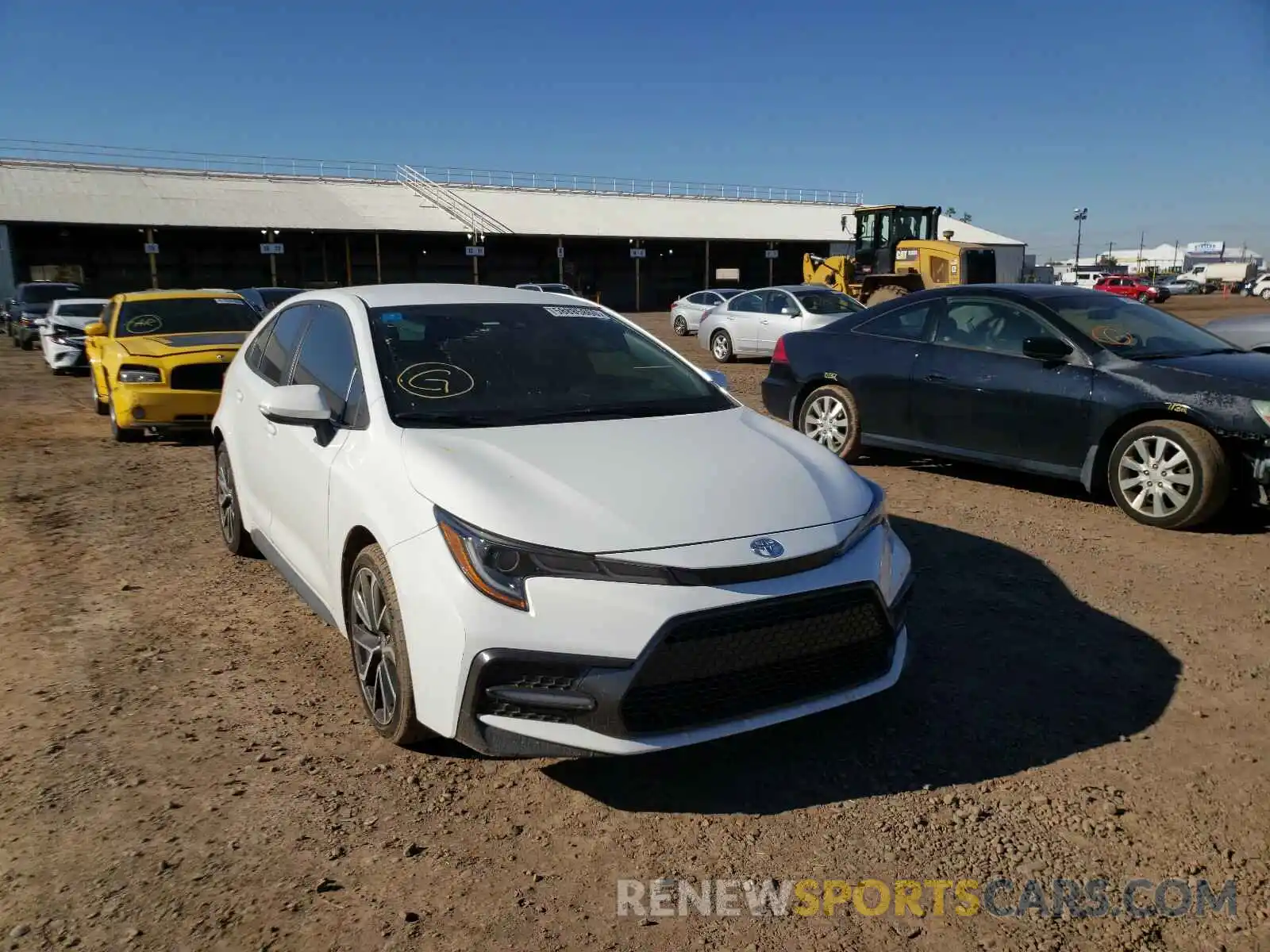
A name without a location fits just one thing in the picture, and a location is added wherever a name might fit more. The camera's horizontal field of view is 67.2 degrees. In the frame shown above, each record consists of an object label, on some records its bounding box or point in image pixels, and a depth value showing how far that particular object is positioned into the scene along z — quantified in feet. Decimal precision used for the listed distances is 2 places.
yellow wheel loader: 75.00
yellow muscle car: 30.19
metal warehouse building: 125.80
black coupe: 19.25
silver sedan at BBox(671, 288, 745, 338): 87.25
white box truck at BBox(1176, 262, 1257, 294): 244.38
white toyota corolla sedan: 9.10
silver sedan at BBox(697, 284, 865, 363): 57.11
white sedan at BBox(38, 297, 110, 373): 57.36
